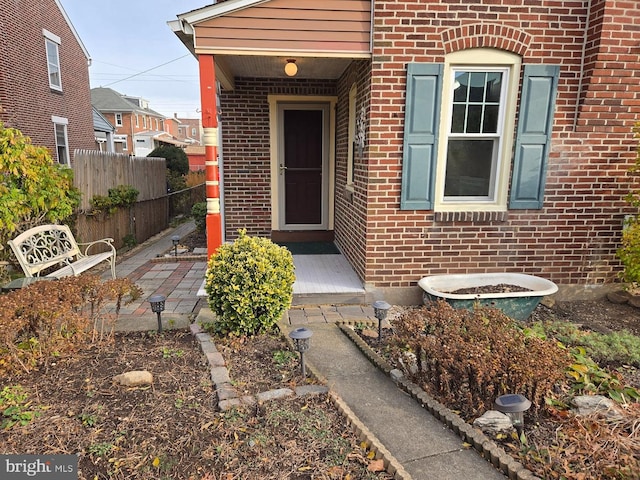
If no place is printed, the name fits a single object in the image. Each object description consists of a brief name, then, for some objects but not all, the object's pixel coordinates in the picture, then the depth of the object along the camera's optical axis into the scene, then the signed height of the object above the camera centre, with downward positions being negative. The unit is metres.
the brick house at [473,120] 4.19 +0.48
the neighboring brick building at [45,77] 11.93 +2.70
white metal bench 4.44 -1.11
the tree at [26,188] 4.50 -0.36
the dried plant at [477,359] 2.52 -1.23
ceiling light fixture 5.11 +1.16
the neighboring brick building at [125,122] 33.12 +3.10
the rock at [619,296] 4.79 -1.50
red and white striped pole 4.21 +0.17
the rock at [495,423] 2.39 -1.49
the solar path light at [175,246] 6.81 -1.44
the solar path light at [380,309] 3.62 -1.28
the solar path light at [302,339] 2.94 -1.26
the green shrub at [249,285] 3.46 -1.05
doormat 6.54 -1.41
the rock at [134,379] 2.87 -1.53
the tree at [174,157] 16.62 +0.10
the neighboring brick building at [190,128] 67.81 +5.27
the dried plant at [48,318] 2.89 -1.18
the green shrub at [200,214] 8.47 -1.12
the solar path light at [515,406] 2.22 -1.29
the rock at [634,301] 4.66 -1.50
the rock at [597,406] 2.49 -1.47
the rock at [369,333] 3.90 -1.61
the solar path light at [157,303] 3.66 -1.27
